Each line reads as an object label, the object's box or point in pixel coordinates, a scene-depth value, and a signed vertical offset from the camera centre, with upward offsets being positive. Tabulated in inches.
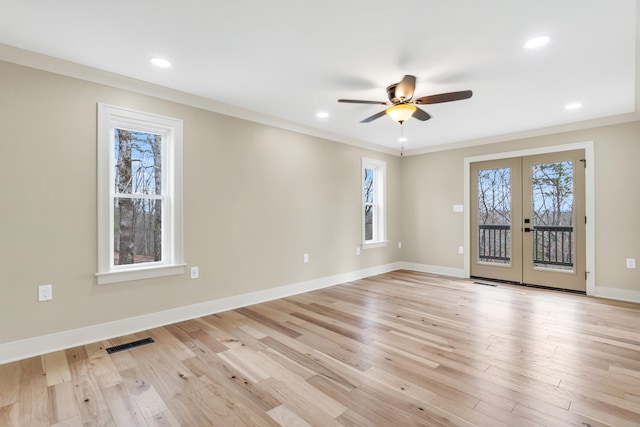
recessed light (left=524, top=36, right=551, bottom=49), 93.4 +51.5
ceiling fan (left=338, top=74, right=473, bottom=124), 111.3 +41.7
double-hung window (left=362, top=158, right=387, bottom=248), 237.3 +8.8
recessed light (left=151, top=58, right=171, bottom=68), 107.2 +52.2
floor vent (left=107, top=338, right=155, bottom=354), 106.5 -45.5
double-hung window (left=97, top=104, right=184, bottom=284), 116.9 +7.7
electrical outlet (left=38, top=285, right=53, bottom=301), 103.9 -25.7
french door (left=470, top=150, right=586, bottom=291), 183.3 -4.1
